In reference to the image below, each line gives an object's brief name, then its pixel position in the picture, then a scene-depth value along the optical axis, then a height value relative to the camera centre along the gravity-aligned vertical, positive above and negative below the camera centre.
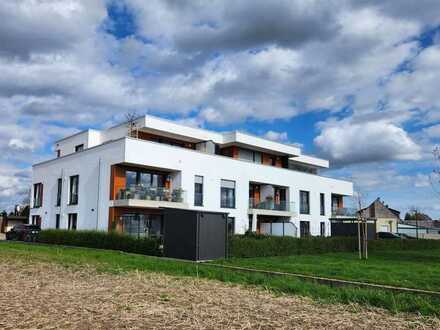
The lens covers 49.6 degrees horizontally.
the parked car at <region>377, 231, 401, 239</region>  46.71 -0.28
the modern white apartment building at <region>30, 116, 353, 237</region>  31.28 +3.68
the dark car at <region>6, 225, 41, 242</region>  32.91 -0.29
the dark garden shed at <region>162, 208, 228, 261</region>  18.20 -0.15
